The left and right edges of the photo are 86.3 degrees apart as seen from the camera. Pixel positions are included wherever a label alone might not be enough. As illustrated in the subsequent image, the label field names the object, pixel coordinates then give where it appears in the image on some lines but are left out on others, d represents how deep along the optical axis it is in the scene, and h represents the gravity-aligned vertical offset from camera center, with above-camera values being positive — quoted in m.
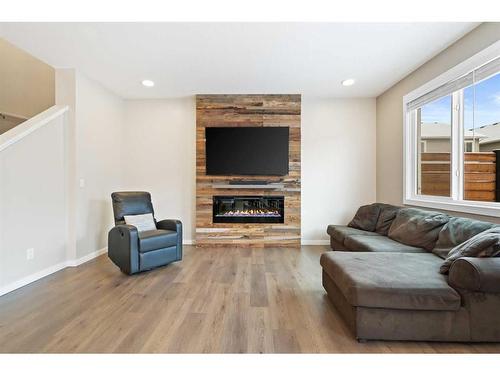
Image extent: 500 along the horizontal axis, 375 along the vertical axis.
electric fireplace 4.84 -0.45
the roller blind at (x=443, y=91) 2.80 +1.13
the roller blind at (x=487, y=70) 2.47 +1.11
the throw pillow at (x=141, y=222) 3.63 -0.51
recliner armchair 3.21 -0.71
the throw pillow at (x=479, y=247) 1.91 -0.46
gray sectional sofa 1.80 -0.79
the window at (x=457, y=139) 2.67 +0.56
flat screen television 4.72 +0.62
